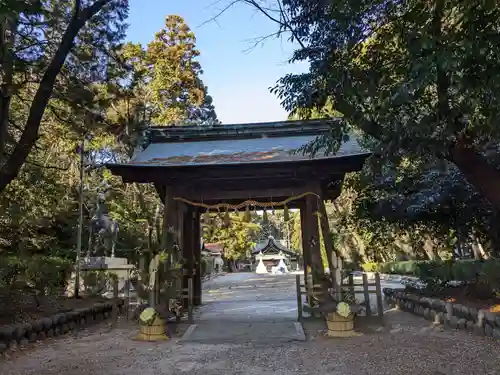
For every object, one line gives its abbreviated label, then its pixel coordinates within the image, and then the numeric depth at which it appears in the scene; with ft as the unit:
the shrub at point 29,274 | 22.61
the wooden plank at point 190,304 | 25.17
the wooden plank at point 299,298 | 25.08
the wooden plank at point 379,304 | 24.30
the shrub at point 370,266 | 96.48
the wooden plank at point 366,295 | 24.02
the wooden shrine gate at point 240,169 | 25.22
